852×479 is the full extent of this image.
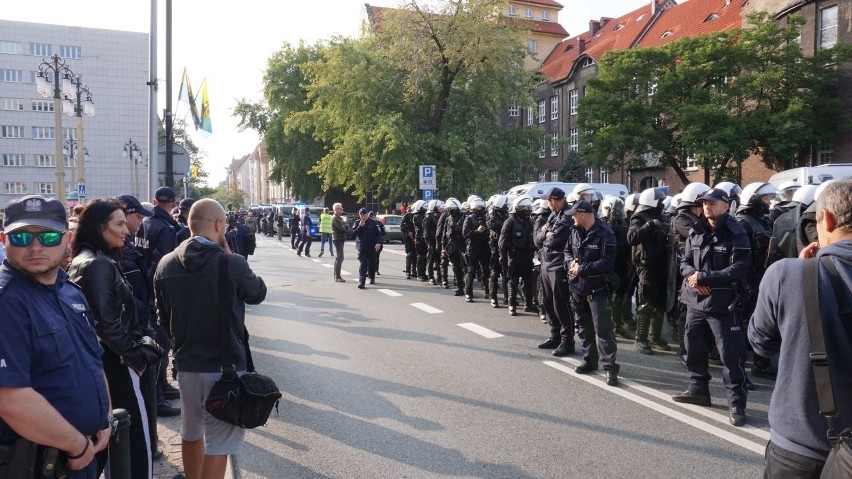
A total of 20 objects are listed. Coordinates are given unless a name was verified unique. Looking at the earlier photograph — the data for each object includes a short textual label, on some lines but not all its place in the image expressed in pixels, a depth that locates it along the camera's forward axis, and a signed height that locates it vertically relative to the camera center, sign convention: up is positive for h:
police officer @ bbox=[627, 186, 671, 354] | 8.04 -0.56
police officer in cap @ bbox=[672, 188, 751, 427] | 5.36 -0.68
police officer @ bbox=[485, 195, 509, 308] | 11.59 -0.45
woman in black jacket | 3.43 -0.65
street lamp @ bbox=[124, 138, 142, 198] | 38.18 +3.63
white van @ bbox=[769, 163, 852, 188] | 14.11 +0.91
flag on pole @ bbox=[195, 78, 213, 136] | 15.86 +2.40
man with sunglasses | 2.25 -0.51
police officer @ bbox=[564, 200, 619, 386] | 6.60 -0.72
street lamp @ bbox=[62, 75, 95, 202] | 19.33 +3.56
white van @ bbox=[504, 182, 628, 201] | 18.89 +0.73
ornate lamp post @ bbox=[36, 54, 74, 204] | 18.03 +3.45
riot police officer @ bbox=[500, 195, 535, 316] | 10.66 -0.55
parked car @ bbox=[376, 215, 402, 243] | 30.70 -0.76
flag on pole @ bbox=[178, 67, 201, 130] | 15.71 +2.76
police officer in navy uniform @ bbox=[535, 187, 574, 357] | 7.65 -0.77
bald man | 3.59 -0.57
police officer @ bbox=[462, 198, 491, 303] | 12.27 -0.65
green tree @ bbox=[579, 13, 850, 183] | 28.78 +5.49
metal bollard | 2.85 -1.05
